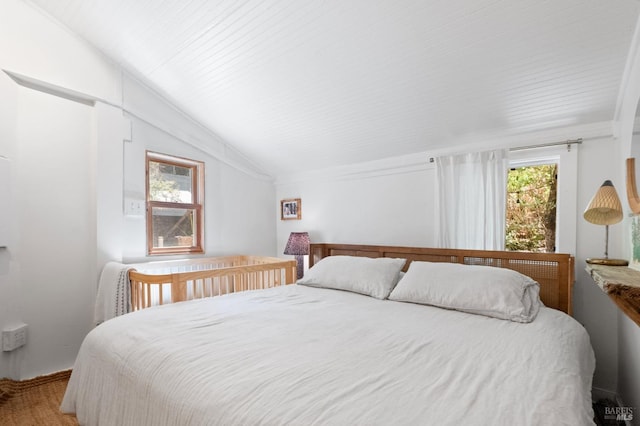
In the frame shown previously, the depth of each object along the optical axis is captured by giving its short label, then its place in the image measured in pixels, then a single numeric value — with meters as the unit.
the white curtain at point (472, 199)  2.46
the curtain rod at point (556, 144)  2.23
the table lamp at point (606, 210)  1.80
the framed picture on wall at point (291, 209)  4.01
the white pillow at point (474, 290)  1.76
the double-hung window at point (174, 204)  3.21
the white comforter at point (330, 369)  0.85
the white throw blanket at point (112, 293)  2.46
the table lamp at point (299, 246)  3.63
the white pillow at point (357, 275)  2.32
